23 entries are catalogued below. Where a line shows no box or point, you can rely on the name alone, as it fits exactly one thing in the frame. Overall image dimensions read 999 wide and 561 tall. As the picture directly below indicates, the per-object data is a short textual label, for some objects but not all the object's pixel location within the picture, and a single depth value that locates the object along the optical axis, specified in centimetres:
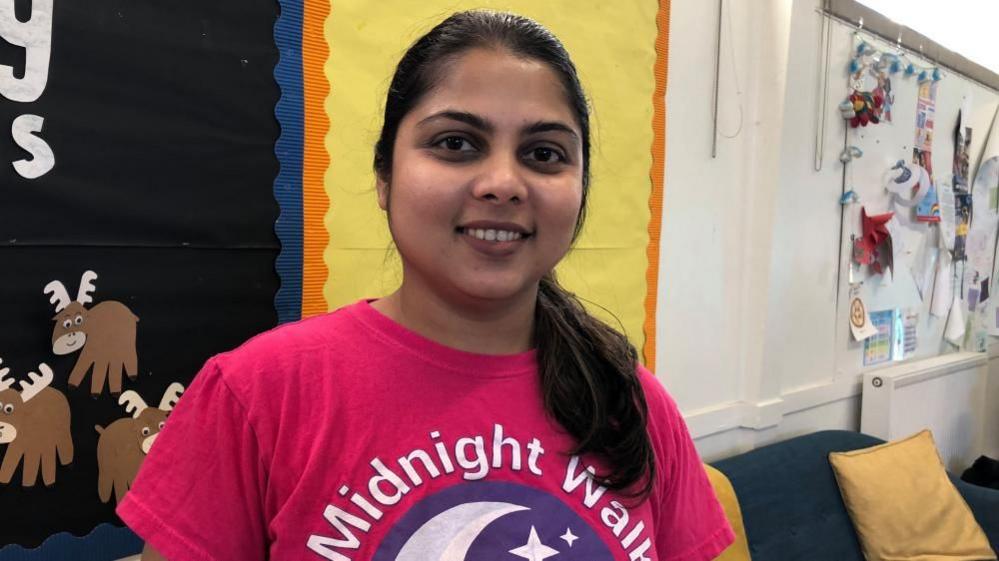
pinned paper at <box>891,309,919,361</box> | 277
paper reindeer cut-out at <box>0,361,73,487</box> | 92
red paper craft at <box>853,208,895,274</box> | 246
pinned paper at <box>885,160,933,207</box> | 258
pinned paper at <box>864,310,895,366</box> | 264
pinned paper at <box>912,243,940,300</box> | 284
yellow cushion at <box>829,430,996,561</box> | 198
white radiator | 253
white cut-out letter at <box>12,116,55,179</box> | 91
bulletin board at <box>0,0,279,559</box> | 93
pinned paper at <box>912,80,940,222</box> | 273
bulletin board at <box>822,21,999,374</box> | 237
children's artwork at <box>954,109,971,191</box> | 301
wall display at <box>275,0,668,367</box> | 115
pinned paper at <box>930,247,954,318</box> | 297
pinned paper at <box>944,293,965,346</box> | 310
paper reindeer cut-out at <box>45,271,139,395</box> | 96
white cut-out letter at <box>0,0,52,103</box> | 89
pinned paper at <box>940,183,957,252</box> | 293
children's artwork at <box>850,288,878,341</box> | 250
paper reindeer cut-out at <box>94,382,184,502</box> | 101
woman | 60
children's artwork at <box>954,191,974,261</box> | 307
